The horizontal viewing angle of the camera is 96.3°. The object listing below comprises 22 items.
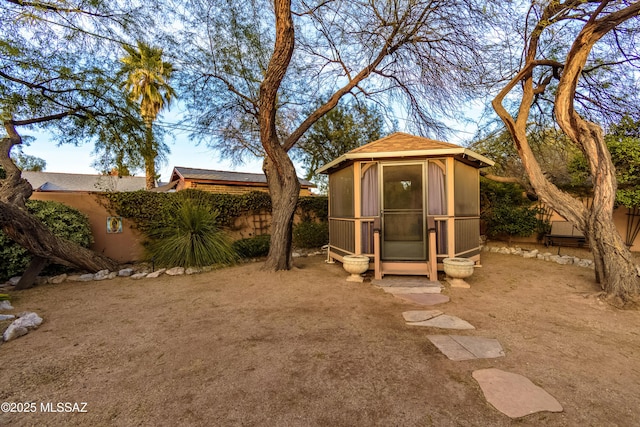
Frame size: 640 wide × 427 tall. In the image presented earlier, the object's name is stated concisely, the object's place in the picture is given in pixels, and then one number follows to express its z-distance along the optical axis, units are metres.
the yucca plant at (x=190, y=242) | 5.95
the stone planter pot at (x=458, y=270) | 4.61
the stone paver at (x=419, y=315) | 3.27
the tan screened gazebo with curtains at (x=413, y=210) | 5.14
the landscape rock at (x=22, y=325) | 2.72
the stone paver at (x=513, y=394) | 1.72
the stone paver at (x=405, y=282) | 4.71
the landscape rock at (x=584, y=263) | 5.98
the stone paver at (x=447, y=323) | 3.06
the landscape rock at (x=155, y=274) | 5.41
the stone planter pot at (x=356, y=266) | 5.02
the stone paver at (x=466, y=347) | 2.41
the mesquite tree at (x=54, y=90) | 4.52
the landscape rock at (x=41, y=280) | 4.87
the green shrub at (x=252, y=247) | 7.01
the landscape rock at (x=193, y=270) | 5.69
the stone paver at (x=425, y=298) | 3.89
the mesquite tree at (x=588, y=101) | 3.85
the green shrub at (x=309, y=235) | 8.60
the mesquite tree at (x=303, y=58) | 5.23
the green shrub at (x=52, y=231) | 4.82
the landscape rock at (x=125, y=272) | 5.52
